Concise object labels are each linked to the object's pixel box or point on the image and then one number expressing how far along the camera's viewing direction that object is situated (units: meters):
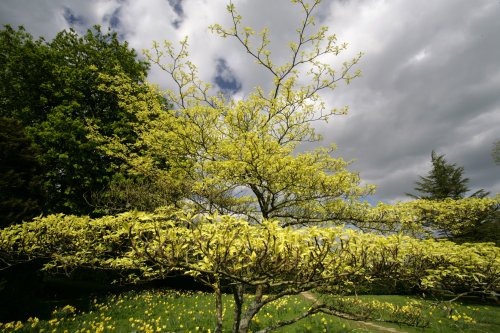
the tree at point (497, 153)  27.81
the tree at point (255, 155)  5.09
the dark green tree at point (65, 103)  12.43
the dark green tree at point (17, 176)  7.41
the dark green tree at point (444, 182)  18.61
